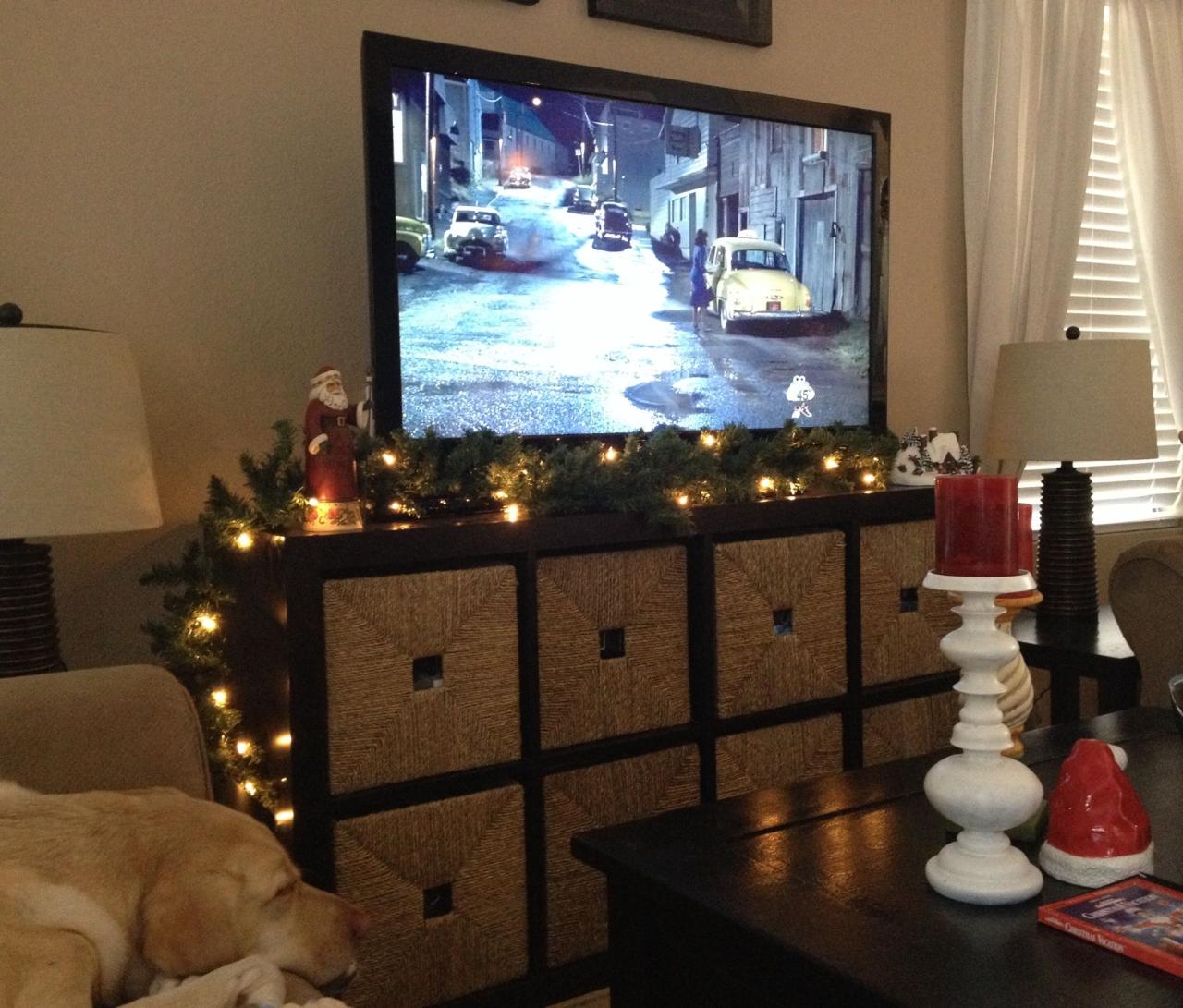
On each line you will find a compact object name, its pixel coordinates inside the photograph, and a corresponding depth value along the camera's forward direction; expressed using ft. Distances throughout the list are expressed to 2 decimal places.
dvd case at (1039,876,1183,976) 3.22
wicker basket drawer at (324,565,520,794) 5.82
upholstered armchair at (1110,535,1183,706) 7.07
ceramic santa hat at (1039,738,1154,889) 3.70
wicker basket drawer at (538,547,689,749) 6.55
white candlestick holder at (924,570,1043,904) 3.51
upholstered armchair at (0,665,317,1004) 3.60
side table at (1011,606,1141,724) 7.66
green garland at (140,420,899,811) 6.22
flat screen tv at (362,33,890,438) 6.82
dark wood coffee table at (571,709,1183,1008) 3.16
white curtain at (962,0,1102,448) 10.40
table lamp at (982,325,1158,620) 8.64
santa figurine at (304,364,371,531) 5.97
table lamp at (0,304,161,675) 4.97
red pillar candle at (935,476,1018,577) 3.43
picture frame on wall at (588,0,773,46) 8.60
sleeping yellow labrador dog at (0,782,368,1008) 2.77
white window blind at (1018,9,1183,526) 11.52
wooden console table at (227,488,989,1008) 5.82
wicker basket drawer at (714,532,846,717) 7.17
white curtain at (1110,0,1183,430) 11.44
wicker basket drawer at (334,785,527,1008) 5.84
